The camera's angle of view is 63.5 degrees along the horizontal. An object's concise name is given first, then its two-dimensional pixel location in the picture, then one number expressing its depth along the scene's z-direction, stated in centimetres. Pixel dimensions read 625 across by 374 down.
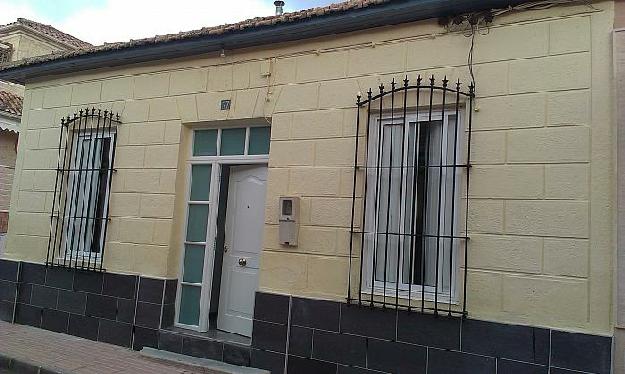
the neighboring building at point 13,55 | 1185
